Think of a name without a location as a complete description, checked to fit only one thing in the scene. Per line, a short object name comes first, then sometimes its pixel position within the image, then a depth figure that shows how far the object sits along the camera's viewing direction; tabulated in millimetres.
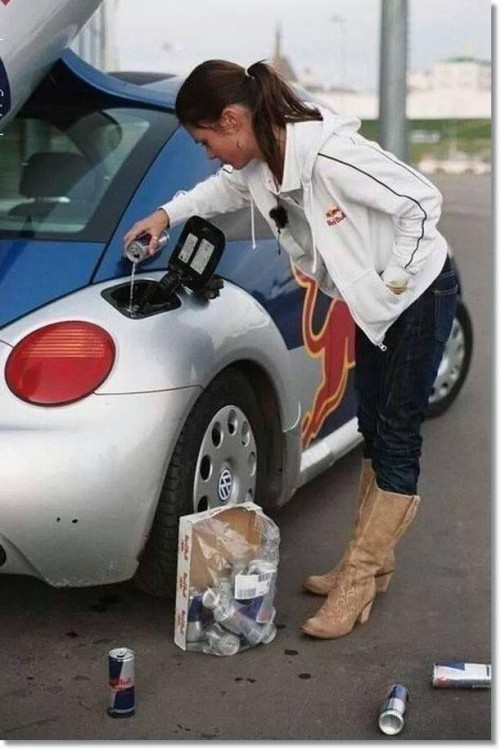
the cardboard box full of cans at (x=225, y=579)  3046
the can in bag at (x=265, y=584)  3102
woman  2889
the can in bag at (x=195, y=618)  3068
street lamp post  7656
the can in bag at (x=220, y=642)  3105
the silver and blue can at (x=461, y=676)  2910
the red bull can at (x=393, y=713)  2695
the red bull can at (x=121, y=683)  2729
